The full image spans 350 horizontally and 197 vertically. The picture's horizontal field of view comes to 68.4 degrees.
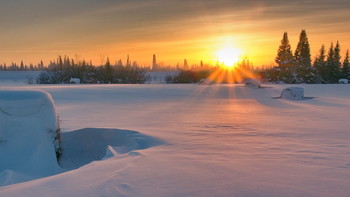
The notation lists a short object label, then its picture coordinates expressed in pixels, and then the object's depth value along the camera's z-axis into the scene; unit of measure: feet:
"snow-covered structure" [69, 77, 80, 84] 114.73
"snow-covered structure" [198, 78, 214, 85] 97.25
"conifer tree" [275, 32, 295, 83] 132.93
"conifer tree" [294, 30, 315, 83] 131.64
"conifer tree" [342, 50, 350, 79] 137.80
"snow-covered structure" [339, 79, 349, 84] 125.49
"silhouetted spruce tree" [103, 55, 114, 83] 135.54
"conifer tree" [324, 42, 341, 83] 138.21
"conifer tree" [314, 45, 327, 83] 141.08
